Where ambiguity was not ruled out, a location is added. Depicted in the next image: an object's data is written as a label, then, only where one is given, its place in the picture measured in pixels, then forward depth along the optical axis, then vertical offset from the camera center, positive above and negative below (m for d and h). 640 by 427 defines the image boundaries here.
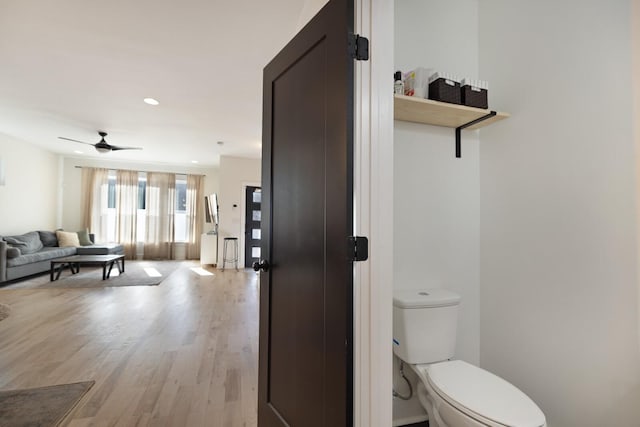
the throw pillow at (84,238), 7.08 -0.44
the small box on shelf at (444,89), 1.56 +0.68
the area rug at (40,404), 1.65 -1.07
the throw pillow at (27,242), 5.39 -0.43
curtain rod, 7.78 +1.30
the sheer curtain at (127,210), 8.02 +0.25
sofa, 4.87 -0.60
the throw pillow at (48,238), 6.45 -0.42
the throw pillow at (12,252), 4.88 -0.54
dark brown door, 1.05 -0.04
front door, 7.38 -0.12
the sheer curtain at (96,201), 7.78 +0.46
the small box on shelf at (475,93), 1.61 +0.68
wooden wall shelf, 1.50 +0.57
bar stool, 7.14 -0.68
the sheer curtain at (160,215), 8.30 +0.13
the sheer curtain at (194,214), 8.64 +0.17
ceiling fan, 5.07 +1.19
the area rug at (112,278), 4.97 -1.06
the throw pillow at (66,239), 6.72 -0.44
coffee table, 5.18 -0.71
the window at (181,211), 8.59 +0.25
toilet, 1.12 -0.67
